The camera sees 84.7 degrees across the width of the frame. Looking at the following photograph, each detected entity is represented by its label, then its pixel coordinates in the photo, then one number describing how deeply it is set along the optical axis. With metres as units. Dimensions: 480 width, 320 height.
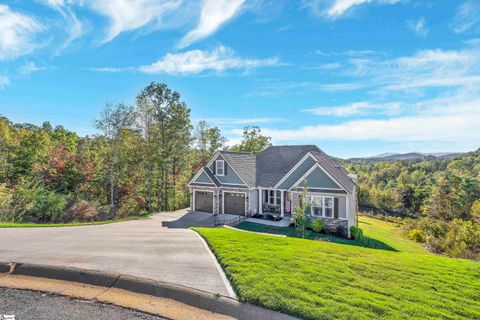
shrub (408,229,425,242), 24.29
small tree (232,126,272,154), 41.25
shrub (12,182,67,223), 20.47
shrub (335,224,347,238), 19.52
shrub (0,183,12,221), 18.87
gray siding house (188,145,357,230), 20.41
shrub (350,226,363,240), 19.39
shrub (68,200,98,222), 23.83
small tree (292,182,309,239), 14.12
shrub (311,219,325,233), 19.80
